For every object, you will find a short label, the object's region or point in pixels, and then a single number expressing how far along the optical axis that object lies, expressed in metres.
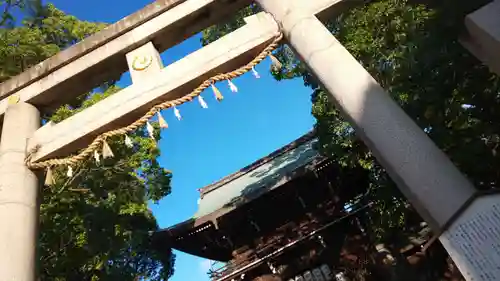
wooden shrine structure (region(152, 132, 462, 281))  11.16
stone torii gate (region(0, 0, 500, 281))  2.60
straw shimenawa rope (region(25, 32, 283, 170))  3.88
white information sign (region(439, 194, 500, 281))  2.36
